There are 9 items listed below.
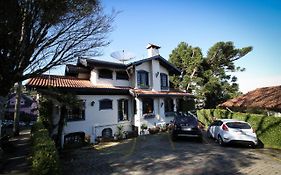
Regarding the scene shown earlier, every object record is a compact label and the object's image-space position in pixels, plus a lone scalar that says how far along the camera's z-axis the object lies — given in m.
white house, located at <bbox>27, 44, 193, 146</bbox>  11.66
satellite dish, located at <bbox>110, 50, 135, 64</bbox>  15.68
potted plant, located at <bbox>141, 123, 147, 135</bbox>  13.58
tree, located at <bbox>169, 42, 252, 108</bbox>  22.57
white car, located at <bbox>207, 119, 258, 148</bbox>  8.97
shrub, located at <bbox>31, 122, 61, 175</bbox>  4.05
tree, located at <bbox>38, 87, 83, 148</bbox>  9.44
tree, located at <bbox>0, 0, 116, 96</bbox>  6.09
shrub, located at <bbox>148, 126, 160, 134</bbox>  13.83
